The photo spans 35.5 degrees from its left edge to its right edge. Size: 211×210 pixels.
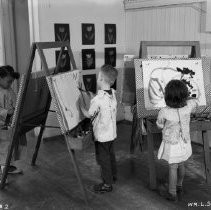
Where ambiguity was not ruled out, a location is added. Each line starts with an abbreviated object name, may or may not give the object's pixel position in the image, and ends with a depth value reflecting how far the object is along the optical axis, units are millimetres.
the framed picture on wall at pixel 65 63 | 3929
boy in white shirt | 2461
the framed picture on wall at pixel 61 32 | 3854
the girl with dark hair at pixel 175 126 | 2316
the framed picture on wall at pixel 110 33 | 4410
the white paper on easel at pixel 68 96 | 2297
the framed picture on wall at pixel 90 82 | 4288
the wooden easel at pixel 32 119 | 2330
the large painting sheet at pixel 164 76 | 2768
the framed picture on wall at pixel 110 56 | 4469
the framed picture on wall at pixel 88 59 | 4223
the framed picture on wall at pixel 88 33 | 4152
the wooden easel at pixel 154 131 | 2609
